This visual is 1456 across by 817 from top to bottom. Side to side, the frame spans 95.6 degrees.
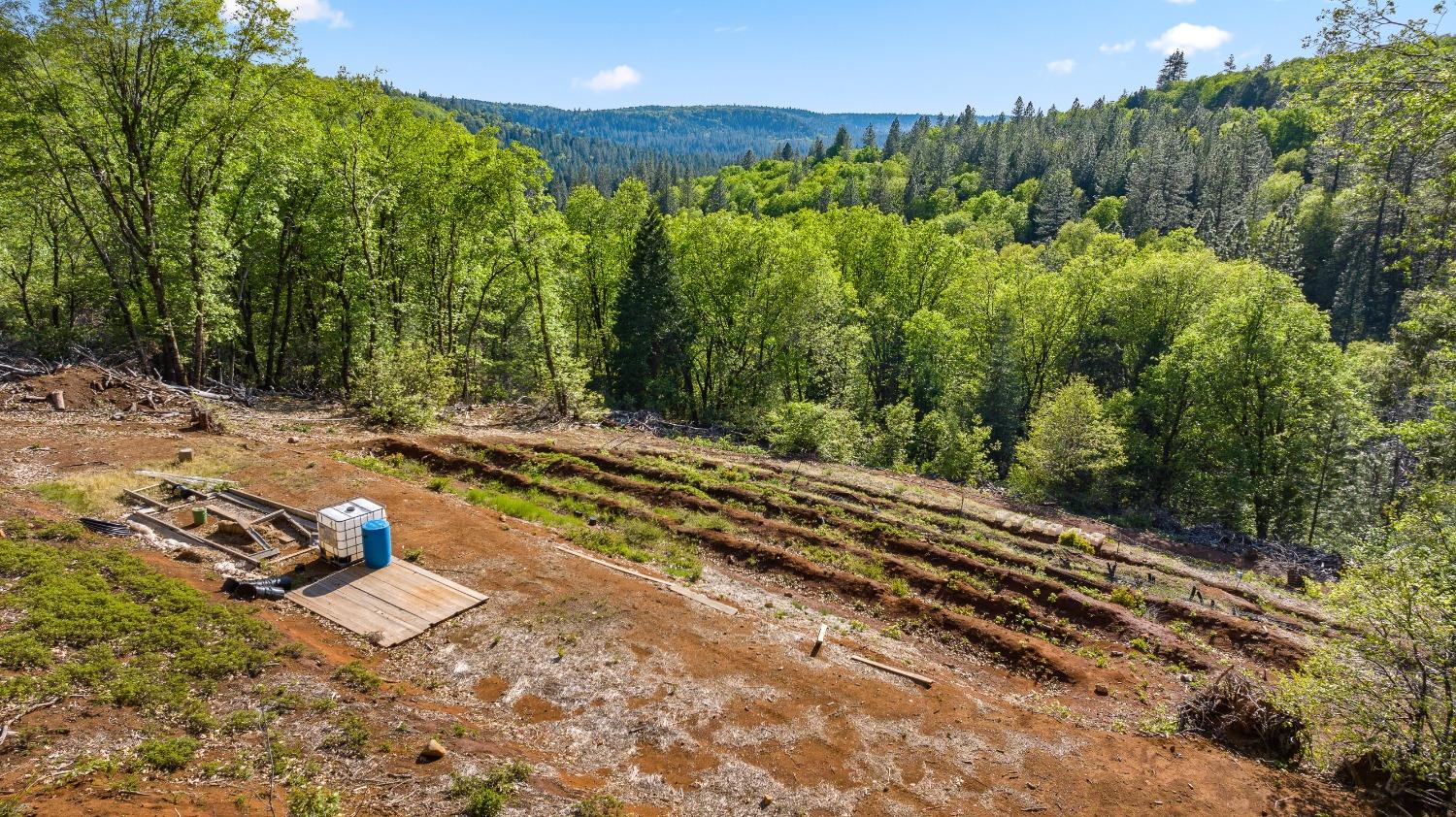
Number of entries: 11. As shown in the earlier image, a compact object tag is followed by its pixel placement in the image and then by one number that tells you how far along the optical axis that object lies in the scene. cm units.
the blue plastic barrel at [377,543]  1252
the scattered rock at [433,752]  806
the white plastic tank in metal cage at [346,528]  1240
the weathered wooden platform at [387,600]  1110
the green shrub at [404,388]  2289
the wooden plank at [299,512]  1402
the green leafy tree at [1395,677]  801
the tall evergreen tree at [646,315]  3512
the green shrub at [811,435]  2700
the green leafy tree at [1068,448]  2666
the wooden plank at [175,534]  1251
